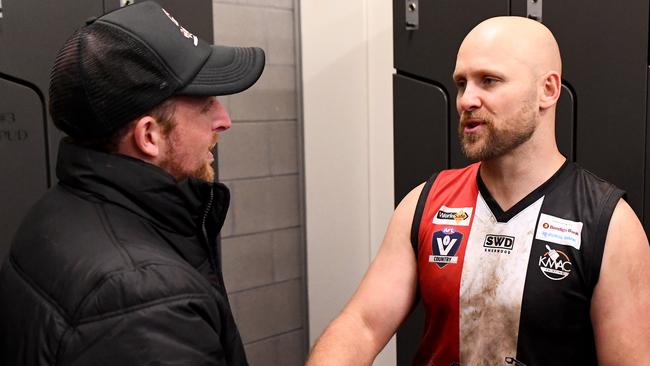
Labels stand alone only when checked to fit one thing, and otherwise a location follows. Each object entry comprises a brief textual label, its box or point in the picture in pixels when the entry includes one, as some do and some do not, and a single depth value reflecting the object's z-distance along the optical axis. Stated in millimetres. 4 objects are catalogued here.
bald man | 1451
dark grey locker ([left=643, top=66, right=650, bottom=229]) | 1801
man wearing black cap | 950
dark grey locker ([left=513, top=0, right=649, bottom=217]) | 1804
